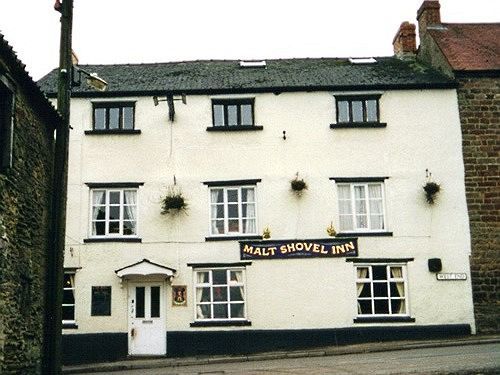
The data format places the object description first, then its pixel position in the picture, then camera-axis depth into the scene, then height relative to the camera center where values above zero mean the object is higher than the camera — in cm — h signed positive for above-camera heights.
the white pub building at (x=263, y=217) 1856 +279
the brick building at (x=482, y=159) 1864 +437
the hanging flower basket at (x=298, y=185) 1903 +369
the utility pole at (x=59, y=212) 1145 +193
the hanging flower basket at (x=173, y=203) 1892 +326
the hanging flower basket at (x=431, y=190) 1892 +341
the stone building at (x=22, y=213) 1149 +208
